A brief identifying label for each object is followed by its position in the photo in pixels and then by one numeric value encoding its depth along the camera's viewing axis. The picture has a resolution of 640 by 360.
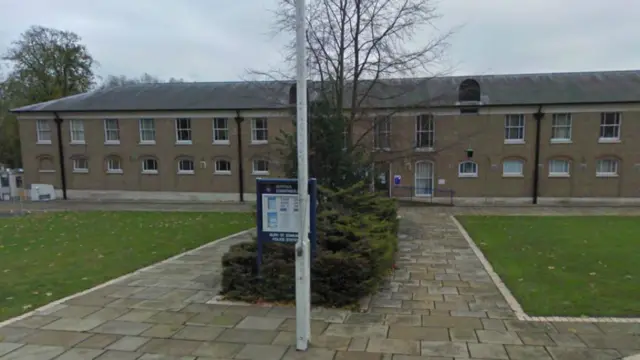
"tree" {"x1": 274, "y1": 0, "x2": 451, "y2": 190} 14.28
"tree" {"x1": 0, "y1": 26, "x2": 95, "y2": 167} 38.75
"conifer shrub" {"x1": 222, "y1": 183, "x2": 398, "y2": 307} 6.43
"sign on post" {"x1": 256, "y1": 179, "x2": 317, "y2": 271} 5.23
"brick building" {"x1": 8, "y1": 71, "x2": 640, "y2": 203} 23.77
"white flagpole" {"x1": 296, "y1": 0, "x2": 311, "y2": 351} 4.55
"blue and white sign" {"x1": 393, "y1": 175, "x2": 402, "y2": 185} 25.48
